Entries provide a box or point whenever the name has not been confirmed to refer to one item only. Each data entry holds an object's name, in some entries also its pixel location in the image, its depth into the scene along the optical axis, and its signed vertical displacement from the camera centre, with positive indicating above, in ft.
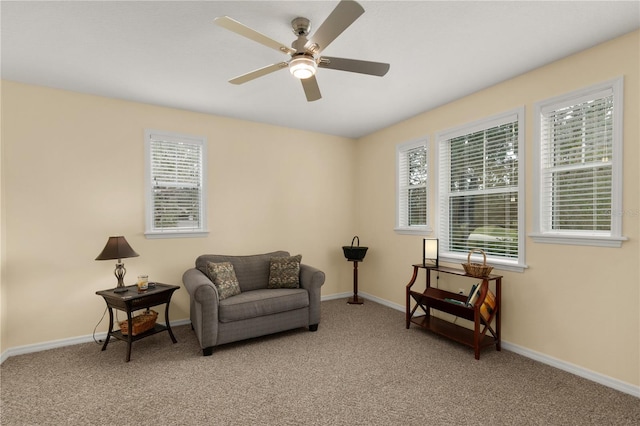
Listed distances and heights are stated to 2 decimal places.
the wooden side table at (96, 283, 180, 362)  9.66 -2.92
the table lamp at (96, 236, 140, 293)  10.14 -1.37
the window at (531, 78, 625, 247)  8.10 +1.24
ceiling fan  5.66 +3.40
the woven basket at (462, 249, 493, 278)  10.03 -1.86
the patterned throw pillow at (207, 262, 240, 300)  11.35 -2.52
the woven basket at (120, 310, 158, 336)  10.30 -3.76
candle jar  10.27 -2.38
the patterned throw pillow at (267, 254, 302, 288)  12.84 -2.55
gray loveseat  10.07 -3.20
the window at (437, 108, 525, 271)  10.34 +0.78
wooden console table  9.71 -3.53
